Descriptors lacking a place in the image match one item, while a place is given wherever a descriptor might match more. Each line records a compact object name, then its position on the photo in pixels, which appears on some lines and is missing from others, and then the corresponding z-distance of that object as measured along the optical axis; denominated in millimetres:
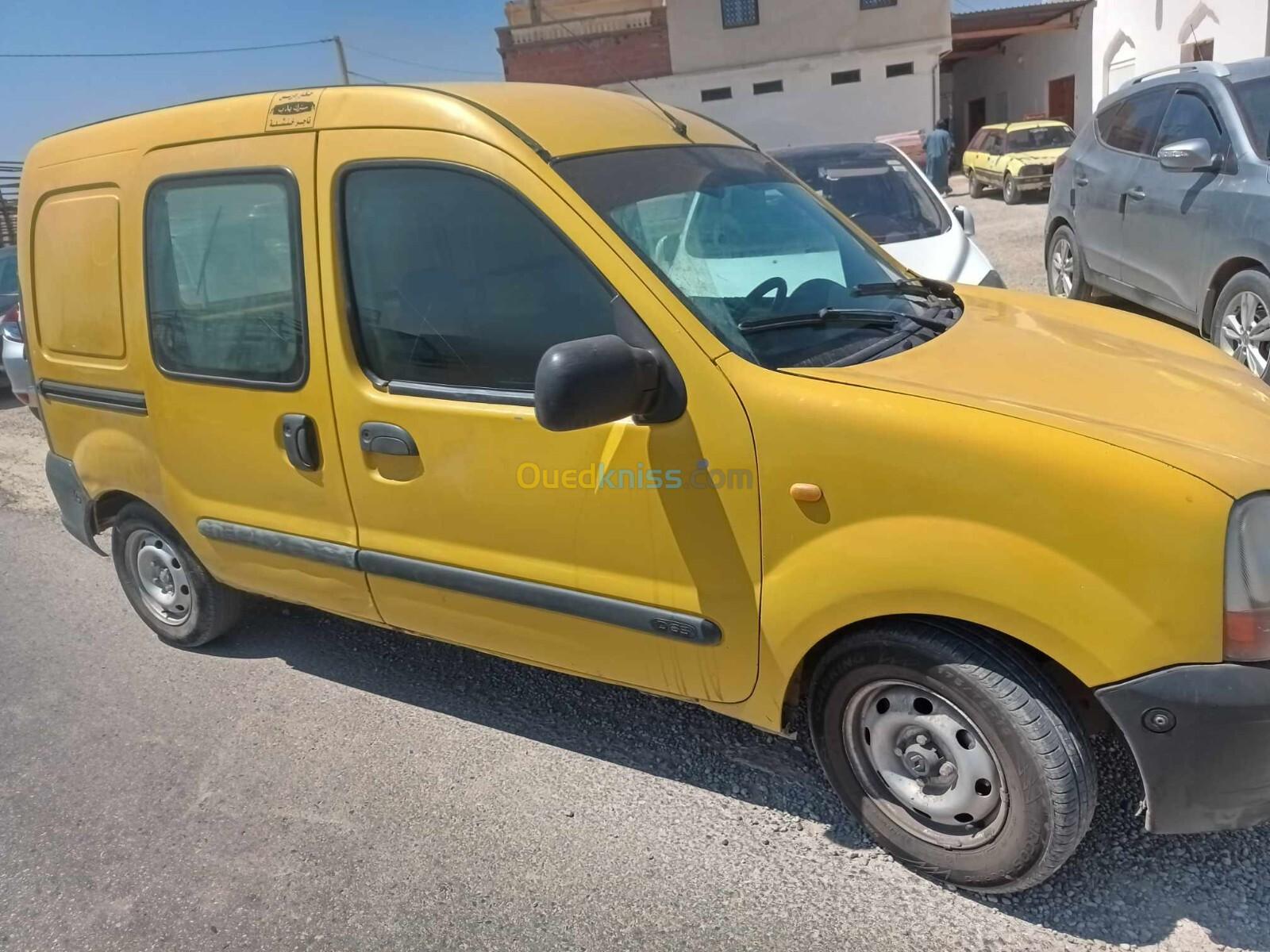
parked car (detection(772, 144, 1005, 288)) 5789
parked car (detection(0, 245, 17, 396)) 10648
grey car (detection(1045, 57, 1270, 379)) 5277
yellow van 2029
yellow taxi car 17531
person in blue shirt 18375
